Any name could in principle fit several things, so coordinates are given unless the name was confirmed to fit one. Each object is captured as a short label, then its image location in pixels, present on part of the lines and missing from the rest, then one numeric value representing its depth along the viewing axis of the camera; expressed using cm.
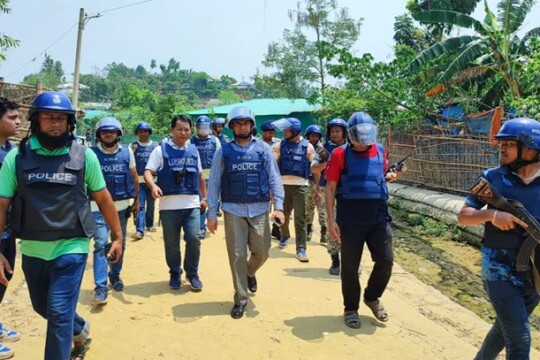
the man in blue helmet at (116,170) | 520
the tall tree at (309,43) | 2616
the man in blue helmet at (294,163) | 716
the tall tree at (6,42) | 762
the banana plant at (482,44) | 1330
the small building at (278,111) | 3033
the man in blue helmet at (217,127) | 984
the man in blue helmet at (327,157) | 623
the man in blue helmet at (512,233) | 292
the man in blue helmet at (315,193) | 754
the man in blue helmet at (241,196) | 465
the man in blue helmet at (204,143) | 820
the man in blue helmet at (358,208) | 433
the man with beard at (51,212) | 288
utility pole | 1877
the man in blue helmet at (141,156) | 802
